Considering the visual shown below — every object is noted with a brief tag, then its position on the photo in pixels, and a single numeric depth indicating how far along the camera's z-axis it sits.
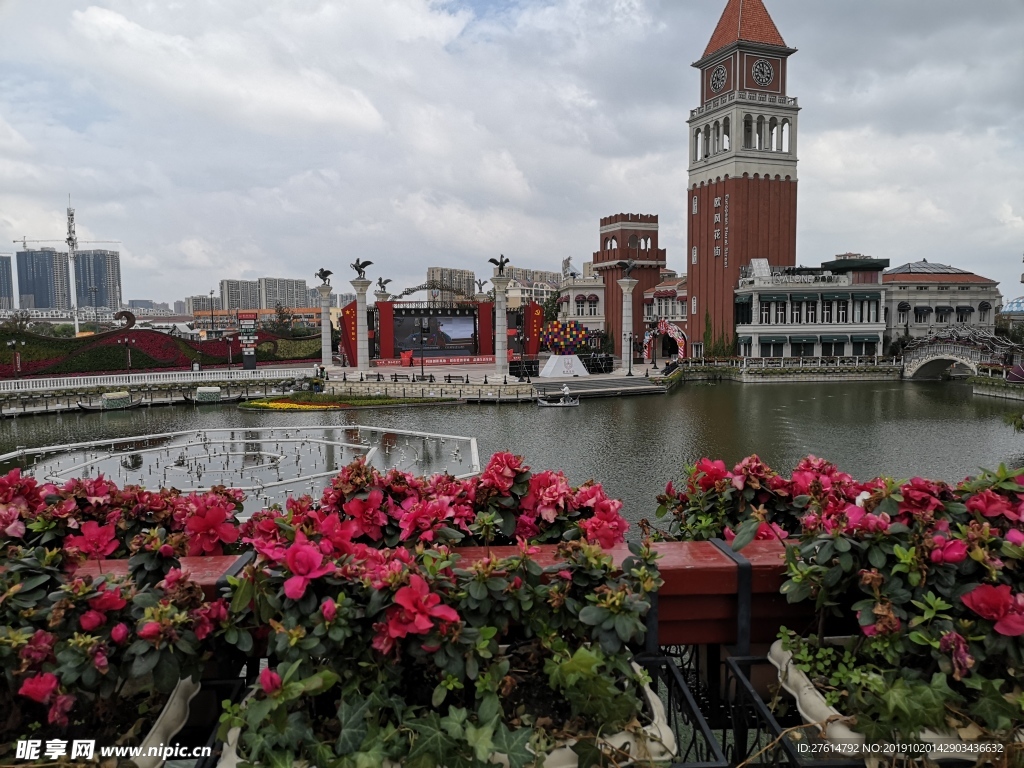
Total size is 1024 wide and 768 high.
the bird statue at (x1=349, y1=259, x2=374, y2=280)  42.53
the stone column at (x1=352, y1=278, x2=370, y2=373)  43.31
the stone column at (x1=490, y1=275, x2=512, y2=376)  38.88
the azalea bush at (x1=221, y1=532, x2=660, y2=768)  2.14
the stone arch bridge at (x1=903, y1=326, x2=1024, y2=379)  38.25
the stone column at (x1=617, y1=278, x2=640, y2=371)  44.31
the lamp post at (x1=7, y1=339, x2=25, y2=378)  39.16
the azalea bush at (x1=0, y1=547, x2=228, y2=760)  2.19
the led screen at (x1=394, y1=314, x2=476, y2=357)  49.50
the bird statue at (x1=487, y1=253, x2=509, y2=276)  38.60
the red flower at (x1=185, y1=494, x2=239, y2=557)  3.07
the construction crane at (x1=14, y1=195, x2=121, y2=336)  70.25
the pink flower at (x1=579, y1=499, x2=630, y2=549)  2.94
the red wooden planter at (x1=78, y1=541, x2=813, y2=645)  2.70
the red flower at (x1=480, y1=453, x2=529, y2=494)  3.40
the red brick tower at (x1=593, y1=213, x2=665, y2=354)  58.47
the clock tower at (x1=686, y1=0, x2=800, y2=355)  47.62
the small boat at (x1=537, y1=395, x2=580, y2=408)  32.31
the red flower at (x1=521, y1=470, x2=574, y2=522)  3.36
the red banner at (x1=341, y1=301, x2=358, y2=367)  46.03
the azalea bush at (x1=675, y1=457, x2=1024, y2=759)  2.23
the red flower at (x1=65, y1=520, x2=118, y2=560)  3.02
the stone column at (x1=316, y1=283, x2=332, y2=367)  46.53
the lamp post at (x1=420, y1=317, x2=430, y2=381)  49.53
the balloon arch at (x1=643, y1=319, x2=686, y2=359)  47.50
